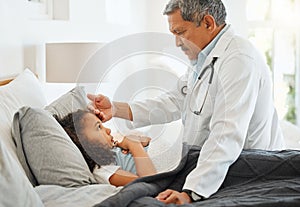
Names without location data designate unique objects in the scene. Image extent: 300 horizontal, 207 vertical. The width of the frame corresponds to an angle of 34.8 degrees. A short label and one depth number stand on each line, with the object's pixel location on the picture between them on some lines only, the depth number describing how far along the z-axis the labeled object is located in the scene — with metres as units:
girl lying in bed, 1.52
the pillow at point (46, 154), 1.54
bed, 1.17
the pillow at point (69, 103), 1.71
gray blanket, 1.17
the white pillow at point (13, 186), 1.13
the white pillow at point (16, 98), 1.58
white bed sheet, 1.35
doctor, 1.43
